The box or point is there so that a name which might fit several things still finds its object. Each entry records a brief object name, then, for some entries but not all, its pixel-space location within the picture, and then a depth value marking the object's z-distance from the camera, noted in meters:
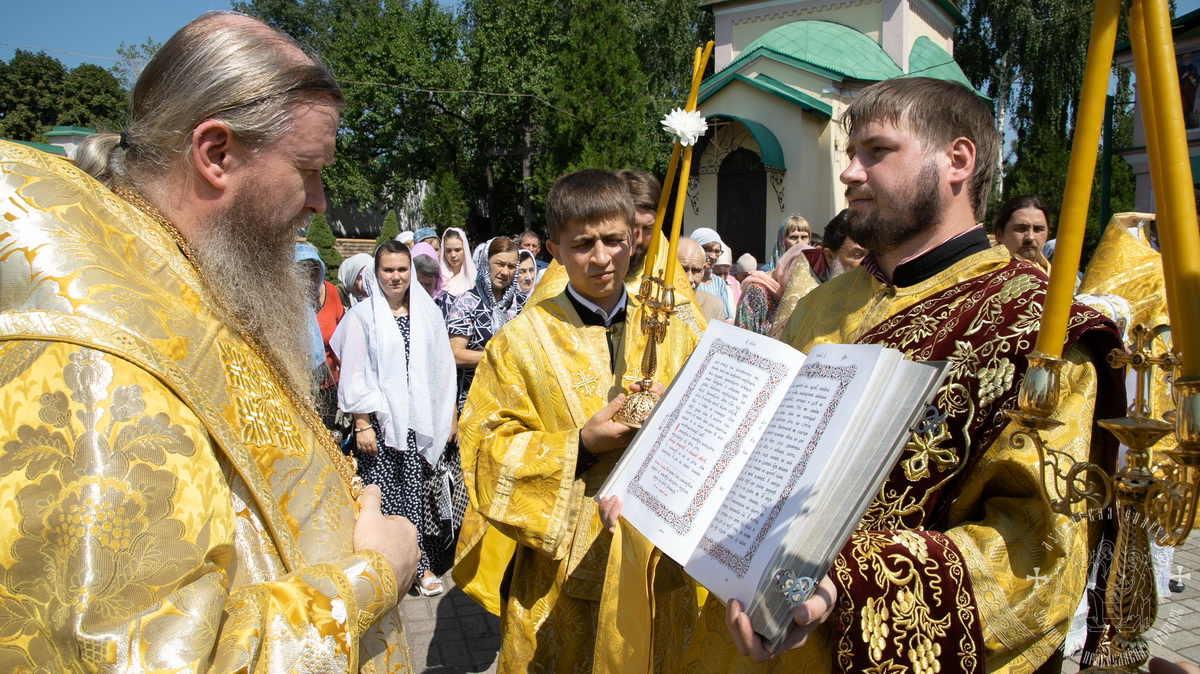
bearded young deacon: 1.48
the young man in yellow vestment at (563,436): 2.34
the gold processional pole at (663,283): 2.12
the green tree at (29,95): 41.34
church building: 18.31
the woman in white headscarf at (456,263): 7.84
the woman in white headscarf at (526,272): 7.25
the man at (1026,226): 4.38
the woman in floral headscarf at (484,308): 5.51
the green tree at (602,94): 22.87
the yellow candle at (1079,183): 0.88
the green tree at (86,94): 40.72
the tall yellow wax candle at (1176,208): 0.80
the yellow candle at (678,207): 2.12
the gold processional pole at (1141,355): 0.81
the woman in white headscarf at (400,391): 5.05
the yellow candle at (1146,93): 0.83
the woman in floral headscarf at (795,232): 7.39
